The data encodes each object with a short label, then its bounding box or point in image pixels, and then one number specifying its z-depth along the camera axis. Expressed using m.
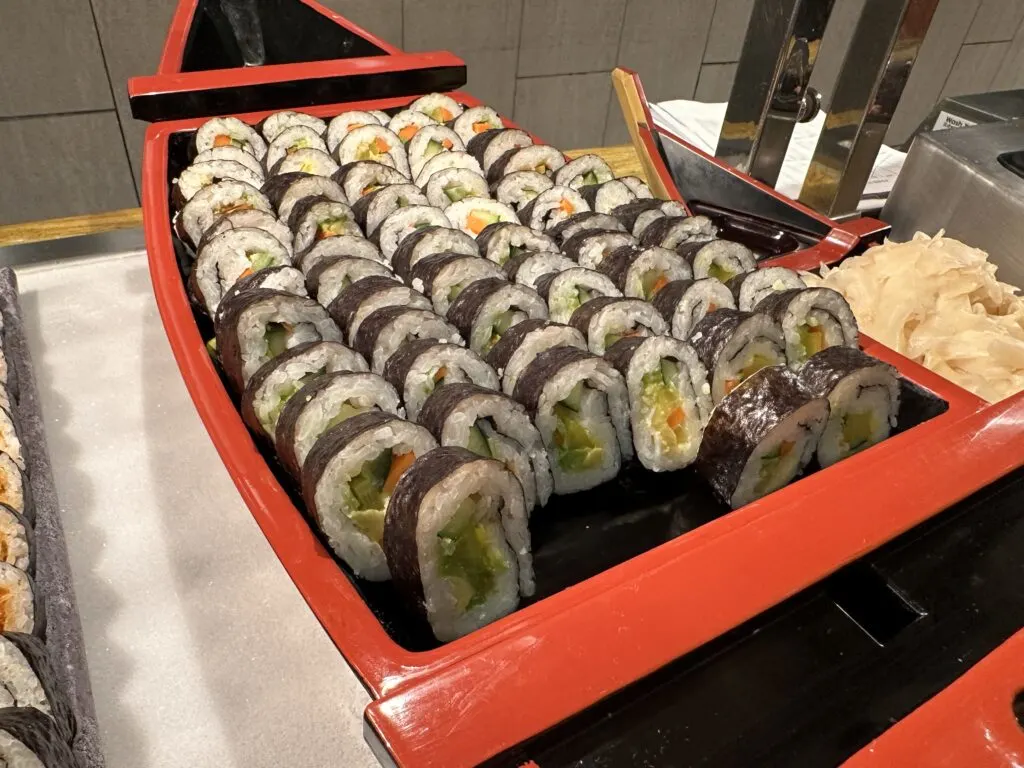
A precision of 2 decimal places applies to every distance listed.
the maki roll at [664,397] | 0.27
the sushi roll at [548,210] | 0.36
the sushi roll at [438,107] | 0.45
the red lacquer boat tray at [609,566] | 0.17
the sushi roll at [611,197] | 0.38
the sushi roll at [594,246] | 0.33
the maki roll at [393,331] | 0.27
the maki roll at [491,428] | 0.23
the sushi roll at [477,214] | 0.36
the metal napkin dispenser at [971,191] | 0.37
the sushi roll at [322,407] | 0.24
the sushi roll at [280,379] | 0.26
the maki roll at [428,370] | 0.26
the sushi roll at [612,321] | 0.28
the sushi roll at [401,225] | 0.34
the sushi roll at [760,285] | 0.31
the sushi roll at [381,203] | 0.35
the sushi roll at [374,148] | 0.40
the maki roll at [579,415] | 0.26
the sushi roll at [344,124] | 0.42
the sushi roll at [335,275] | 0.30
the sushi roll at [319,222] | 0.33
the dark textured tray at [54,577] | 0.22
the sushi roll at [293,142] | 0.40
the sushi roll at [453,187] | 0.37
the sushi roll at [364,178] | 0.37
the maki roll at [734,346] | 0.28
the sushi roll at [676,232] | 0.34
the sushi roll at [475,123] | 0.44
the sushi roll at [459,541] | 0.20
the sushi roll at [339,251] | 0.32
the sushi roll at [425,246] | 0.32
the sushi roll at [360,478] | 0.22
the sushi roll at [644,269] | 0.31
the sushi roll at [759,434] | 0.25
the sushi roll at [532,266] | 0.31
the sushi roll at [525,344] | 0.27
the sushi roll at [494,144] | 0.41
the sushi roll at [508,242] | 0.33
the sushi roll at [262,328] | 0.27
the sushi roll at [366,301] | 0.29
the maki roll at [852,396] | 0.26
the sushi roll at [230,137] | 0.40
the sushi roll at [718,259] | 0.32
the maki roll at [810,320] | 0.29
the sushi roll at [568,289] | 0.30
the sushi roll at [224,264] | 0.31
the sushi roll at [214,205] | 0.35
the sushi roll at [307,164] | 0.38
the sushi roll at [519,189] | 0.38
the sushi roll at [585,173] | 0.40
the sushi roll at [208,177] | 0.37
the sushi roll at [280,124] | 0.43
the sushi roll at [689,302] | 0.30
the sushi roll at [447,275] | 0.30
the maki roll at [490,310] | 0.29
